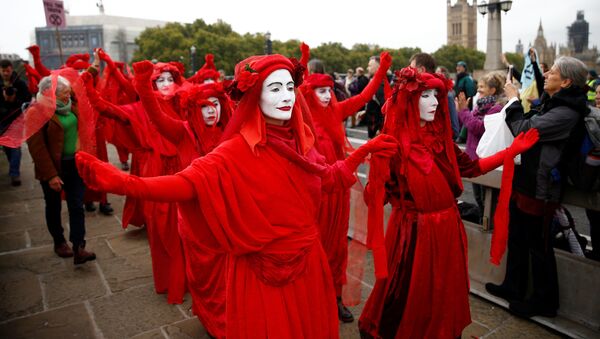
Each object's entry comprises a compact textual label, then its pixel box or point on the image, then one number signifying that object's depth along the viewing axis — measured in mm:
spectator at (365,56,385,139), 9695
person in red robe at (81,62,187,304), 4441
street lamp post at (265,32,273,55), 19019
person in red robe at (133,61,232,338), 3631
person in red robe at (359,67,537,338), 3072
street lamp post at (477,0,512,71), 17197
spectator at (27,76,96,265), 4883
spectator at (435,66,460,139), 6320
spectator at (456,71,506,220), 5121
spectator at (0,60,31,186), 8242
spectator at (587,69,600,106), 7763
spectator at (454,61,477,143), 8511
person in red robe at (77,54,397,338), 2252
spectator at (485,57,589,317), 3430
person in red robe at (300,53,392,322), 4000
